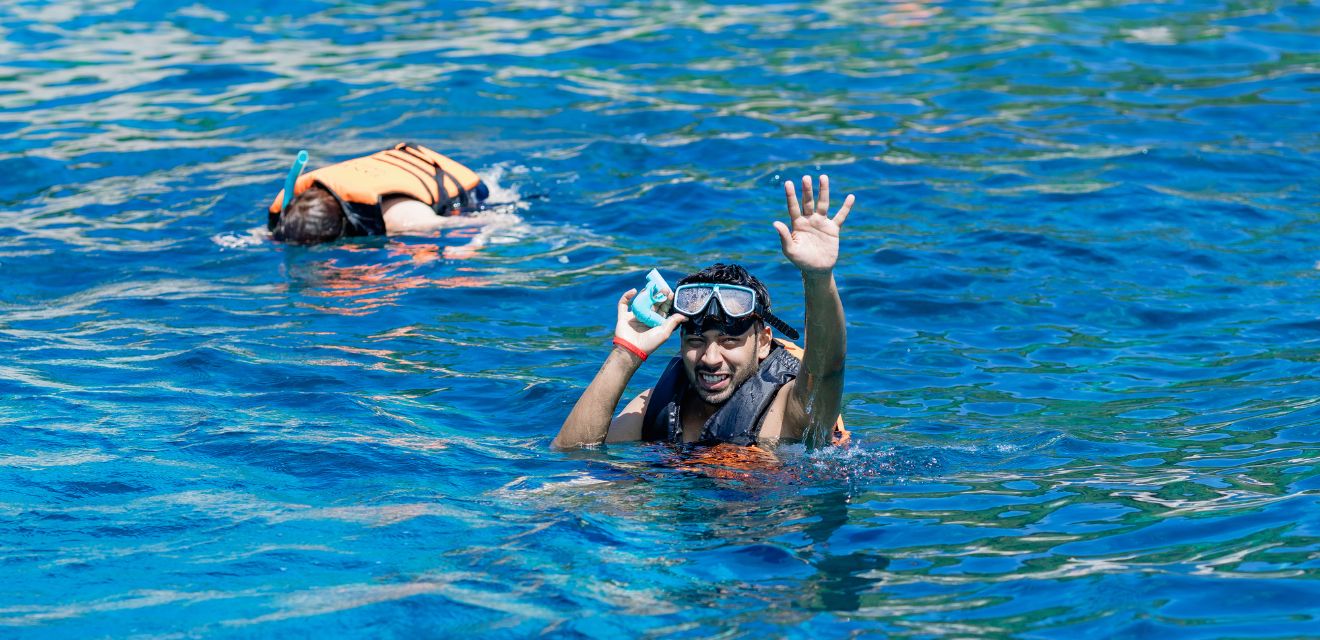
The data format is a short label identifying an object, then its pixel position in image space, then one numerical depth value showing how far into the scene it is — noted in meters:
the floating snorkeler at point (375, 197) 22.94
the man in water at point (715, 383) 12.98
